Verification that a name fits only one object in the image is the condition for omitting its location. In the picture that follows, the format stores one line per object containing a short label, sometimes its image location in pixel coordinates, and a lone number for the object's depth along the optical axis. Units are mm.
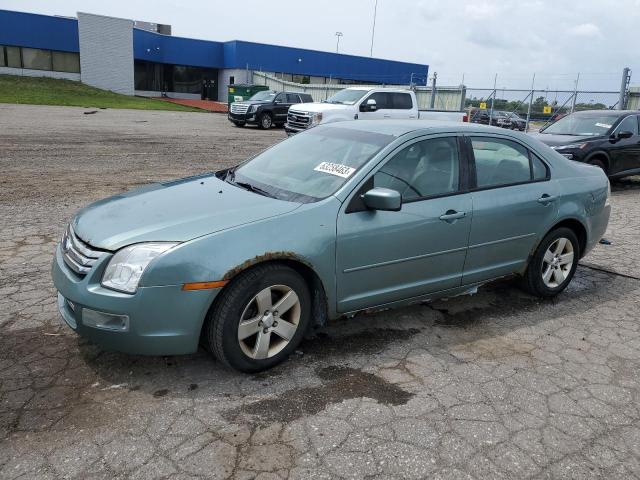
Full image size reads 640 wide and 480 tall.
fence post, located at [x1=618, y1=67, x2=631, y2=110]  18453
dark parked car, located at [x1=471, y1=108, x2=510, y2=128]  22828
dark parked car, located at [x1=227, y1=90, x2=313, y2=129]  24797
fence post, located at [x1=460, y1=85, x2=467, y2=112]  24152
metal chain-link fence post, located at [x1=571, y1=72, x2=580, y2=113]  20172
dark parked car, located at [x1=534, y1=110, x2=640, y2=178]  10836
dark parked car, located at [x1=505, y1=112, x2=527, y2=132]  21953
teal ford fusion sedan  3145
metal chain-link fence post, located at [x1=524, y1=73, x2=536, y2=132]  21541
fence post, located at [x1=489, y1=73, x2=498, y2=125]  22688
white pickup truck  17328
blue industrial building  44156
